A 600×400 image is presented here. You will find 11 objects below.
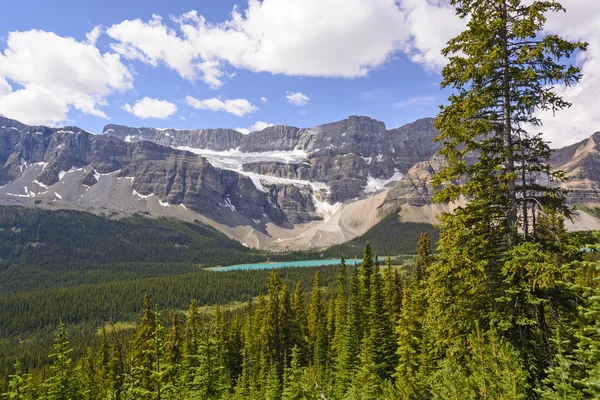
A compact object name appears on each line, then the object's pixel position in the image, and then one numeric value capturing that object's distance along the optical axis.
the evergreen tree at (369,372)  27.22
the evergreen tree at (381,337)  38.97
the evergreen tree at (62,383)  28.30
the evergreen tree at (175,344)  46.16
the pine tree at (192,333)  48.63
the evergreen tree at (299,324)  57.48
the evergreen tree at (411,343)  26.54
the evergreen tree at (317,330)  58.63
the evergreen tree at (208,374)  25.76
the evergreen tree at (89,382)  40.51
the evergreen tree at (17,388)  21.78
